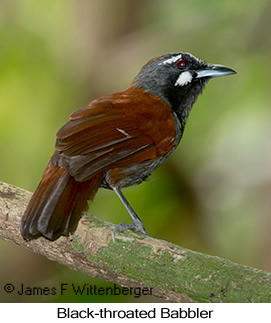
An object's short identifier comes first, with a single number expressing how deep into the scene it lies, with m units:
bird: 6.29
